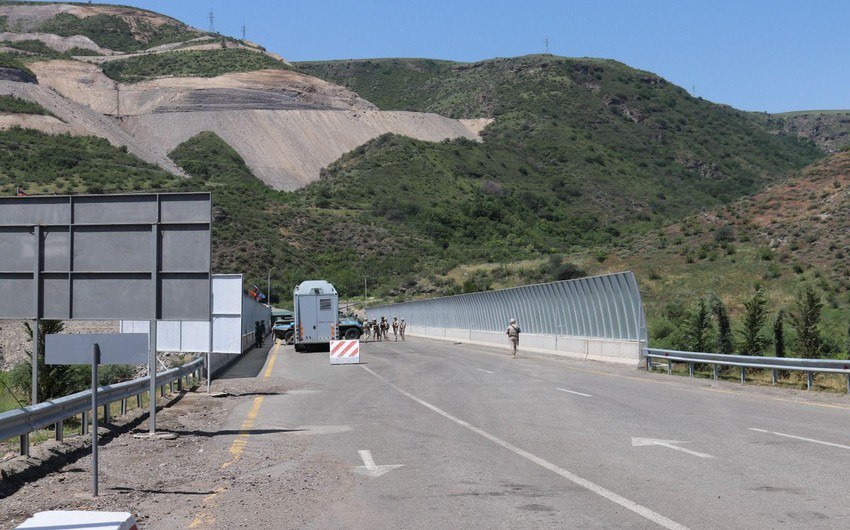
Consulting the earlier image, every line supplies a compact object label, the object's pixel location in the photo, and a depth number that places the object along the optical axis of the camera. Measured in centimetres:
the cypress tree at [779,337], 3245
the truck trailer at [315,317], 4891
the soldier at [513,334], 4062
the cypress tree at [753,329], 3250
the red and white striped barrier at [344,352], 3659
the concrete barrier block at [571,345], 3819
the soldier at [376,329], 6332
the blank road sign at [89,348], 1111
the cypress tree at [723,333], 3556
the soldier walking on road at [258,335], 5469
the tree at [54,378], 2381
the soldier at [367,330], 6950
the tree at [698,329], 3550
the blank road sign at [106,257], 1544
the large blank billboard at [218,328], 2588
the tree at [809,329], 3038
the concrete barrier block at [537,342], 4331
